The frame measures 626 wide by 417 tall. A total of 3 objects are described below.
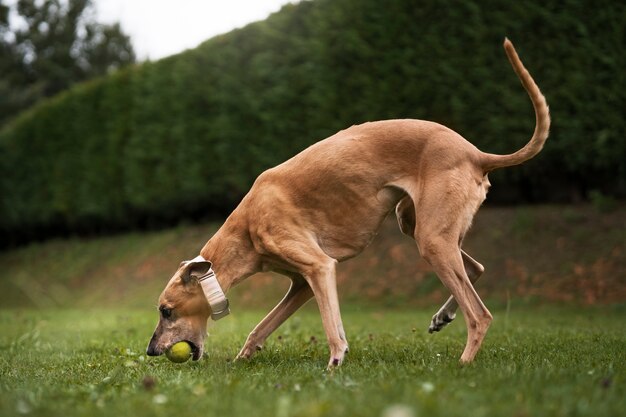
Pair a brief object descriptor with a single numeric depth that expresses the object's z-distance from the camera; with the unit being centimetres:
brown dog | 492
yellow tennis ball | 518
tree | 3625
